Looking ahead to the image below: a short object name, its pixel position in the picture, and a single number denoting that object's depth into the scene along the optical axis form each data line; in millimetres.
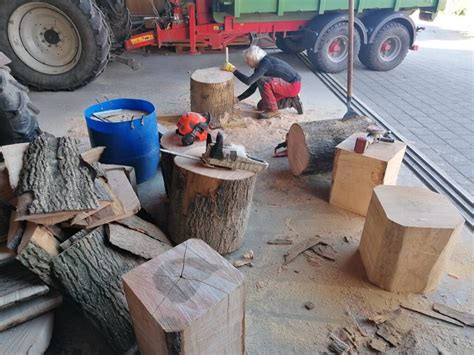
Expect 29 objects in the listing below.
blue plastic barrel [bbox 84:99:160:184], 2885
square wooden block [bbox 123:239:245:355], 1425
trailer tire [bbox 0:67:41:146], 3020
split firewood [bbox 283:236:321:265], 2541
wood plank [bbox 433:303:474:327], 2097
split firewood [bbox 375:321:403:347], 1986
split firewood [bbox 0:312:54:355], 1745
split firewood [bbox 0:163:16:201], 2252
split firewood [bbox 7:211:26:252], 1969
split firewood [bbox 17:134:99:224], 1952
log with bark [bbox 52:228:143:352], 1895
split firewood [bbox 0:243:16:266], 1956
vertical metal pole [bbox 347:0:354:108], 4074
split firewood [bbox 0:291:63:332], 1821
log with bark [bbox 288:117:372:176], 3211
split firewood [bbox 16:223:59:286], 1871
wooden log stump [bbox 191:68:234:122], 4195
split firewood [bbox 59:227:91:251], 2039
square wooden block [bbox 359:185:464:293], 2055
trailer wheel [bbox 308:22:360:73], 5965
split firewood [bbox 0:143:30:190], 2181
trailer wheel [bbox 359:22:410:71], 6113
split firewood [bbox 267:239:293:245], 2672
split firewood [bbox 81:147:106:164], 2717
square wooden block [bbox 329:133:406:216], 2754
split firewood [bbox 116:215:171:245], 2339
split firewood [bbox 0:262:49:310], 1825
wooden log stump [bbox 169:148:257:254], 2285
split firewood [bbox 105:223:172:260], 2146
